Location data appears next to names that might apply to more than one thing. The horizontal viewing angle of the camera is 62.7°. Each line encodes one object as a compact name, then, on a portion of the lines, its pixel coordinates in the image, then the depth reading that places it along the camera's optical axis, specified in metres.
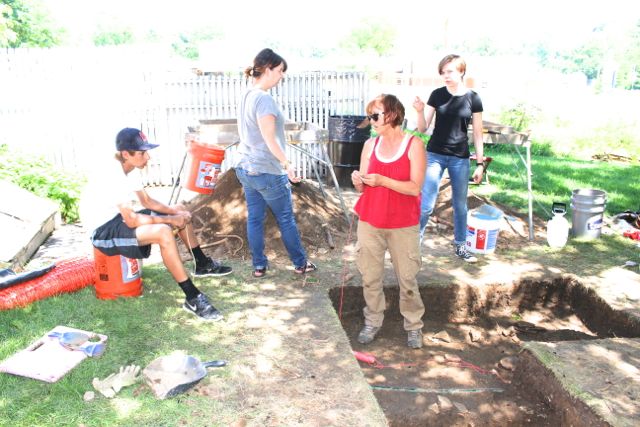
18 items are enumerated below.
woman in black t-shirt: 5.16
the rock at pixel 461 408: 3.54
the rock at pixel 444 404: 3.54
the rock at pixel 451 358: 4.24
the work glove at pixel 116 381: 3.13
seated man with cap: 4.04
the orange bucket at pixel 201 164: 5.27
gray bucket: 6.21
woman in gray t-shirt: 4.32
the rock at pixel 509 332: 4.75
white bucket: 5.80
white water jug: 6.05
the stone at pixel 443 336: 4.61
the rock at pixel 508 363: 4.08
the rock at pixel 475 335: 4.66
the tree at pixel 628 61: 82.43
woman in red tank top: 3.71
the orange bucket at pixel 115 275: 4.24
